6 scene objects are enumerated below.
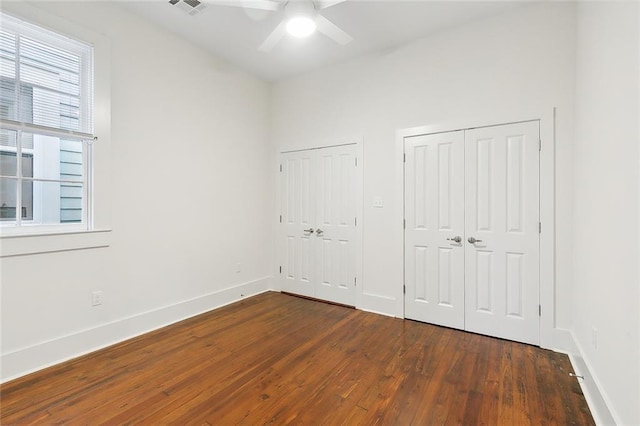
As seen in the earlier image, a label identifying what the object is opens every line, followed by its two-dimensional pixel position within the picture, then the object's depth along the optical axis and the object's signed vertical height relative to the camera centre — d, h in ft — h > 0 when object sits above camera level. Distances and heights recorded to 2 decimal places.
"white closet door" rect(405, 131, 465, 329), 10.02 -0.56
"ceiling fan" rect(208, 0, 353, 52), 7.11 +4.94
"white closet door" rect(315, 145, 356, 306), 12.39 -0.50
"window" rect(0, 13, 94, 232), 7.18 +2.12
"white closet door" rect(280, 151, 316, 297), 13.57 -0.46
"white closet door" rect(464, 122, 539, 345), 8.87 -0.56
